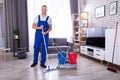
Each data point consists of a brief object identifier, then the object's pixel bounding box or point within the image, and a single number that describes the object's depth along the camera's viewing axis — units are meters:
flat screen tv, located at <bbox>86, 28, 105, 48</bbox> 5.32
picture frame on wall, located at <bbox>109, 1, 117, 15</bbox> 5.17
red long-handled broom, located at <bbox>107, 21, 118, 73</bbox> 4.09
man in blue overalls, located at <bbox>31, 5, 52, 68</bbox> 4.41
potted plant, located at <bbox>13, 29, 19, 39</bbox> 6.71
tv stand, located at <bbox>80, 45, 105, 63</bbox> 4.96
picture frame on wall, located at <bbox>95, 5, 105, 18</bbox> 5.86
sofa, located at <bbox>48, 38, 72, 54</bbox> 6.05
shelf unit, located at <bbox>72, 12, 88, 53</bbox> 6.90
